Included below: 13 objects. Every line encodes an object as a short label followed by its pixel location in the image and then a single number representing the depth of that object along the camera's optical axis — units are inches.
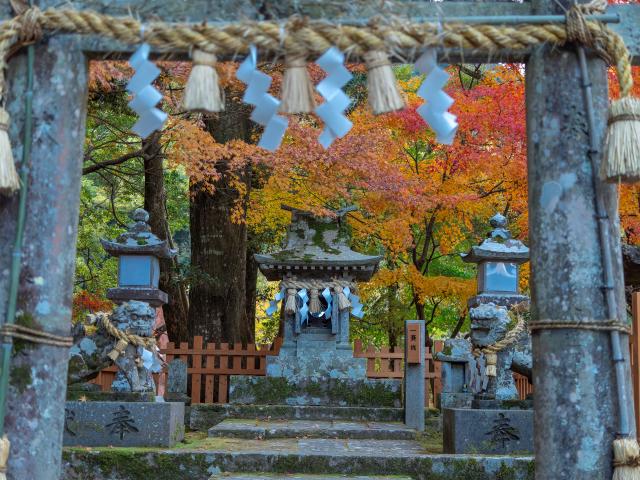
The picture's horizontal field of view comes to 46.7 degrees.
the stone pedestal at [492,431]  292.7
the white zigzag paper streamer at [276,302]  520.4
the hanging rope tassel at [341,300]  510.9
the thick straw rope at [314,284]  518.3
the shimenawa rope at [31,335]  127.7
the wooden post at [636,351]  163.6
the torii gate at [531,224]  129.2
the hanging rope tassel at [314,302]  513.7
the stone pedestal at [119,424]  311.3
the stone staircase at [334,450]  266.8
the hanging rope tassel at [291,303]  507.8
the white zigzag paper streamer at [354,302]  513.3
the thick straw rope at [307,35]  132.0
